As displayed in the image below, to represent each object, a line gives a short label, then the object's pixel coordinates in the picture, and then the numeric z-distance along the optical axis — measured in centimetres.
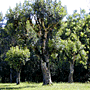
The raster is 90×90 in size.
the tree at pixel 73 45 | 4412
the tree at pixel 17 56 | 3378
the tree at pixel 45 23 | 3203
